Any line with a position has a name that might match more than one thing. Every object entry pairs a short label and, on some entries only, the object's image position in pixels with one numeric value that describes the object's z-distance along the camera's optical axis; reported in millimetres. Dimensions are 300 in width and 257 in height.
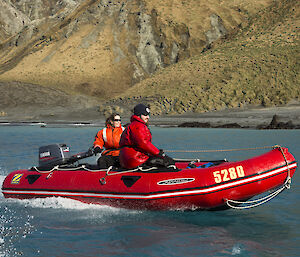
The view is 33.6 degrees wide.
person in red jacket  10266
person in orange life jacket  11781
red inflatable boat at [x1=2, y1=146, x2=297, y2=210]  9898
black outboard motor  12438
